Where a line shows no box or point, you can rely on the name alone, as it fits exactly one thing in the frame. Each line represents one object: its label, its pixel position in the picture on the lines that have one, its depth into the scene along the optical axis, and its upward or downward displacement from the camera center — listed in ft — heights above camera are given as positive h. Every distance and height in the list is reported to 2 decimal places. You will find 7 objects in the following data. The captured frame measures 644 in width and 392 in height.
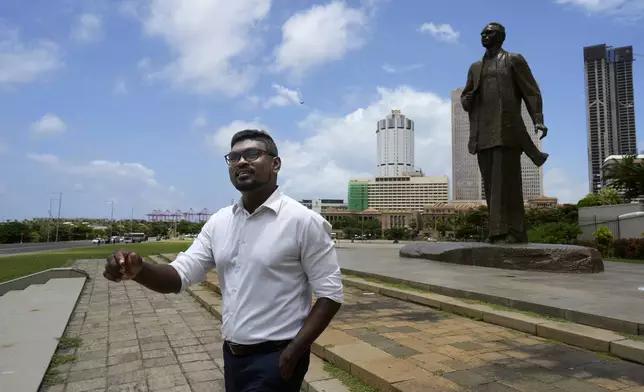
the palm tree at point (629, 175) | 73.97 +9.42
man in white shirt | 5.31 -0.67
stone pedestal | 25.90 -1.76
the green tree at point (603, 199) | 128.33 +9.37
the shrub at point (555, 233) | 47.88 -0.45
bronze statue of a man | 30.27 +7.02
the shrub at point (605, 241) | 53.88 -1.41
